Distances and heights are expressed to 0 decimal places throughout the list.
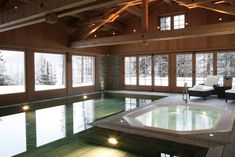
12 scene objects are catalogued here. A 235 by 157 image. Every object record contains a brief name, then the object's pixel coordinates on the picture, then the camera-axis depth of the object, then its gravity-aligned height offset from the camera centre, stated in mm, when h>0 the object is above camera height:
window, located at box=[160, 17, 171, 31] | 10430 +2589
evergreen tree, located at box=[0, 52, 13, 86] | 7496 -125
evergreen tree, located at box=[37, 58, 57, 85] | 8852 -33
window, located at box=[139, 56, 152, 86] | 11258 +121
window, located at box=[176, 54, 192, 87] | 10156 +135
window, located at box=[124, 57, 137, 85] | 11727 +107
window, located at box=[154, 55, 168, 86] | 10750 +108
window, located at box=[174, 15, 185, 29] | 10070 +2576
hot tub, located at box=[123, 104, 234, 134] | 4273 -1210
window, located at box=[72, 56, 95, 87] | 10565 +155
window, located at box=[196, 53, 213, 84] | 9688 +270
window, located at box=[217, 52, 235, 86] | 9195 +342
